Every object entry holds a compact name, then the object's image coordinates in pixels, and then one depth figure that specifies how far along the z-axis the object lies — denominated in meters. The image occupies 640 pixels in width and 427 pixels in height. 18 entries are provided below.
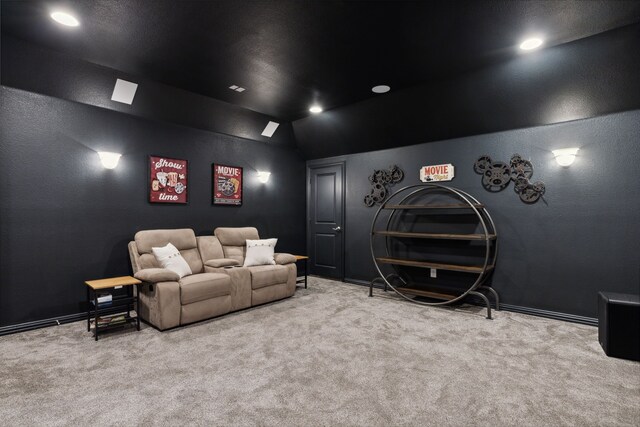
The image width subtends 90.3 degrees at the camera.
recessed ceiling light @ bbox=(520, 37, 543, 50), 2.79
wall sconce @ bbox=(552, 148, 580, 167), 3.41
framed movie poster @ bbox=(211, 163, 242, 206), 4.72
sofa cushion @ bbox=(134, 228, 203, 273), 3.58
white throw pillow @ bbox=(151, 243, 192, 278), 3.51
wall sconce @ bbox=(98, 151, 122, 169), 3.60
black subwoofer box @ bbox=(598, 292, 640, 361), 2.22
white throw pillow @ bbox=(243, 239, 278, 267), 4.30
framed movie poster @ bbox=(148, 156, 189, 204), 4.07
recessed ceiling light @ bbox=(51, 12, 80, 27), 2.50
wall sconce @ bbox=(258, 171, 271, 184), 5.33
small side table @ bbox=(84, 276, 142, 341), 2.95
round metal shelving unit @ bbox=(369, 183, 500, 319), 3.85
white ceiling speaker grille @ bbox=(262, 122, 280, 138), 5.26
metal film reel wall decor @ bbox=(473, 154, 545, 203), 3.73
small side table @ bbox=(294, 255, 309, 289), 4.88
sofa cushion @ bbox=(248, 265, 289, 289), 3.95
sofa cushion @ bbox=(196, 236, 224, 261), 4.16
